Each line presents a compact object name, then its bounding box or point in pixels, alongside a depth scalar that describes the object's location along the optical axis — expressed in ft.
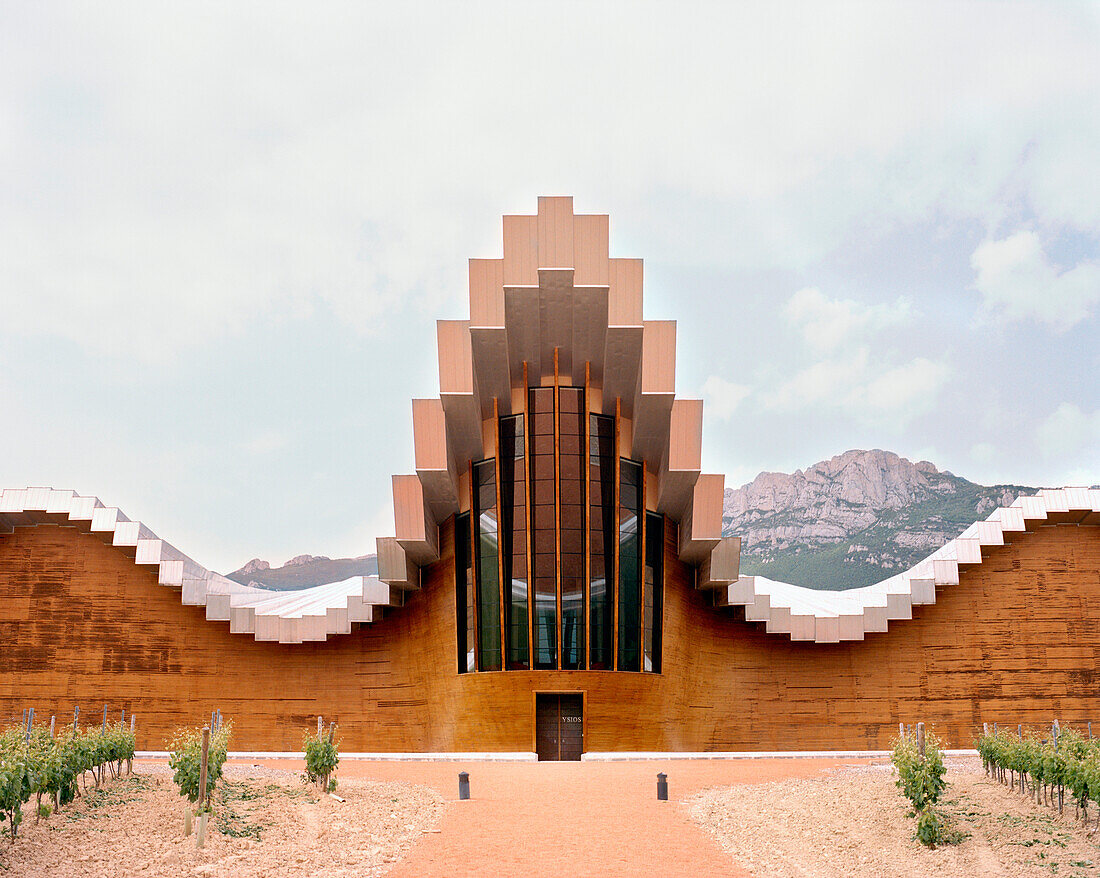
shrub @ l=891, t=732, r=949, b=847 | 42.19
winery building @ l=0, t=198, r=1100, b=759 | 94.38
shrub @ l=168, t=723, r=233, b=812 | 44.32
